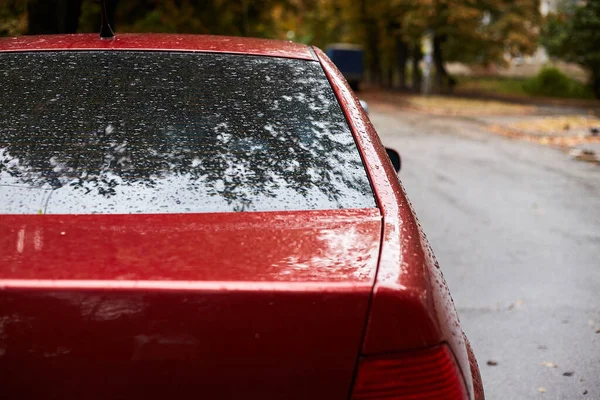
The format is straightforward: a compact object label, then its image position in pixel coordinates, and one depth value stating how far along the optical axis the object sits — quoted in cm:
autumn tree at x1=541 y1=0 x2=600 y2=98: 3384
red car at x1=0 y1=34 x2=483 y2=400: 142
